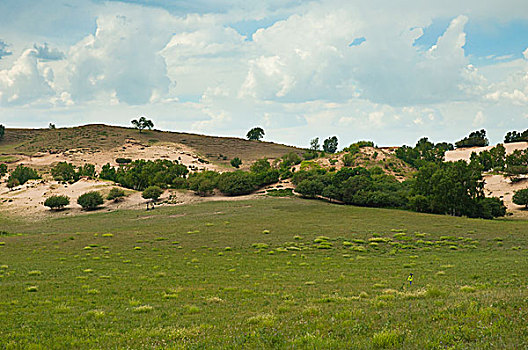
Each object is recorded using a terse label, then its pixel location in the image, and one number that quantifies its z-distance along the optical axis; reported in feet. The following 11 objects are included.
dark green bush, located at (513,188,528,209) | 325.09
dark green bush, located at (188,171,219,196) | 396.35
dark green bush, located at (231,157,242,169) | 650.84
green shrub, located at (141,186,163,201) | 360.83
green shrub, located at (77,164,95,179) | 505.66
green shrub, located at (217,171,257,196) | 401.78
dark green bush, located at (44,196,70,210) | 346.95
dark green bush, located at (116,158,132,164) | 614.34
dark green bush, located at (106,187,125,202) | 368.68
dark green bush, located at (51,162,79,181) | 469.61
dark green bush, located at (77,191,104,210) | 350.23
